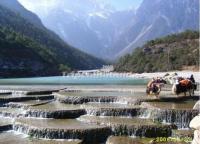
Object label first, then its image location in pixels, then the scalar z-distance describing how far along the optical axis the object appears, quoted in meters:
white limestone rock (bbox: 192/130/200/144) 7.53
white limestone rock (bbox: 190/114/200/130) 7.48
